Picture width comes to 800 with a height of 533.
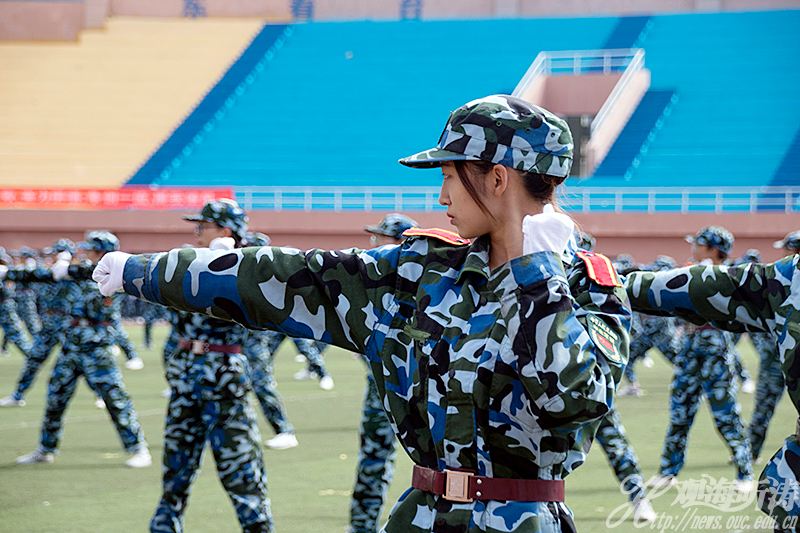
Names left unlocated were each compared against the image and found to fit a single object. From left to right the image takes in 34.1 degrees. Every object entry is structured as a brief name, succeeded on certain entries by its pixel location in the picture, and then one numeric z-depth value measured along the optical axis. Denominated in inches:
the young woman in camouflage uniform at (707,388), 385.1
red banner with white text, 1300.4
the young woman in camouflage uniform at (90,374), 416.2
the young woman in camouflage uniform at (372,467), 284.4
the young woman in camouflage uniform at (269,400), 459.5
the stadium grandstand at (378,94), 1334.9
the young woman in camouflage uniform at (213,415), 261.7
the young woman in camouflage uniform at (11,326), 814.5
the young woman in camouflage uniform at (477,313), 114.7
